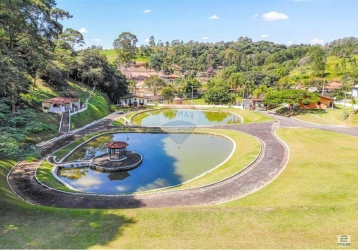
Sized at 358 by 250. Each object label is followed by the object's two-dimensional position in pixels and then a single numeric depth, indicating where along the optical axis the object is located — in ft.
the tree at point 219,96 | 203.72
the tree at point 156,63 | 352.36
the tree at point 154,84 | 238.27
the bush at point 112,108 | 165.99
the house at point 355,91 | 172.72
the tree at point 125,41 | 321.11
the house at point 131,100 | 196.54
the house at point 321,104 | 154.30
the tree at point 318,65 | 263.29
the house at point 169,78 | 331.98
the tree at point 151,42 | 563.48
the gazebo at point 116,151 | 74.81
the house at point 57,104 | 115.85
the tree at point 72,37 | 210.18
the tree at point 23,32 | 63.60
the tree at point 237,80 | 245.14
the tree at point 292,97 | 142.73
